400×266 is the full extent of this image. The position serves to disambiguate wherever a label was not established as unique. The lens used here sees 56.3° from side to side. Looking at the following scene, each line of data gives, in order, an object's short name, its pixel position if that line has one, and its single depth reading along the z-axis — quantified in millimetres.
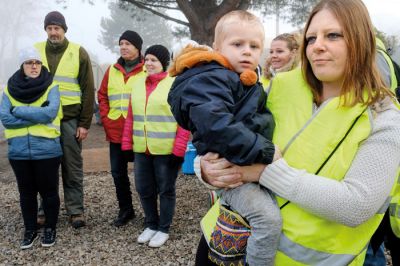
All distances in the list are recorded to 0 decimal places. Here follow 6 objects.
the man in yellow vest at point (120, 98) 4031
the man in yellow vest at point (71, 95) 3980
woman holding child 1188
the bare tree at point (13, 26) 74562
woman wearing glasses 3518
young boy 1297
